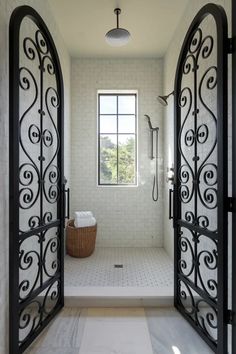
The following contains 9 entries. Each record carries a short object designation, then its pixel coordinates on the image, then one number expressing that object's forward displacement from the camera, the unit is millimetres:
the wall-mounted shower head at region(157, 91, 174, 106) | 3398
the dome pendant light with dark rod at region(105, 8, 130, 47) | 2811
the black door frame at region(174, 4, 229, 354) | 1526
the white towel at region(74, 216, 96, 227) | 3453
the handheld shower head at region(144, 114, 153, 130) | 3936
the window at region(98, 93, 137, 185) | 4094
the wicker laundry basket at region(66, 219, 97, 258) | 3455
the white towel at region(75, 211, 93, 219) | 3492
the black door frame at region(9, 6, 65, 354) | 1555
